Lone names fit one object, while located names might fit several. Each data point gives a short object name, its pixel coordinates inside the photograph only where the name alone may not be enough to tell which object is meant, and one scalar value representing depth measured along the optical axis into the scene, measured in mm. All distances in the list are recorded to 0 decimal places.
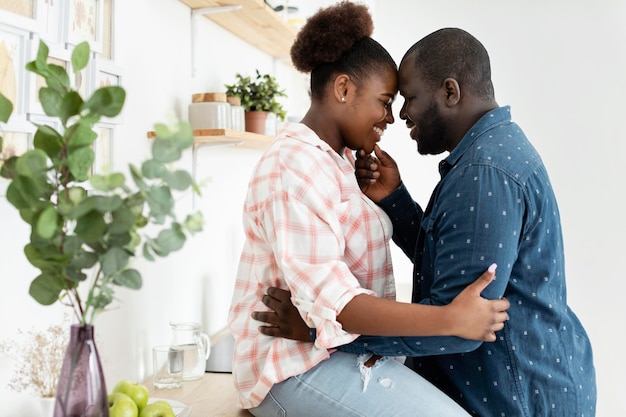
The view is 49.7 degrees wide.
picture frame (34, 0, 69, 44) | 1260
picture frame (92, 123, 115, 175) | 1465
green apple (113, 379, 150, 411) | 1244
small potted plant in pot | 2281
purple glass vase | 908
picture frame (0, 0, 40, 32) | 1158
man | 1312
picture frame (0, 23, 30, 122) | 1176
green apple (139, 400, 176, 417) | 1212
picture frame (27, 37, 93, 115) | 1231
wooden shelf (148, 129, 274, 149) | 1920
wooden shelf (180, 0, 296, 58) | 2035
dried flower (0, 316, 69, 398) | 1130
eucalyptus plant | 855
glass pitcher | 1793
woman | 1282
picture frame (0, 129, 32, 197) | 1157
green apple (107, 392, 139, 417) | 1148
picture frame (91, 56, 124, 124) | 1420
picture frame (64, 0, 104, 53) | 1336
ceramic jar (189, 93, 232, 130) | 1966
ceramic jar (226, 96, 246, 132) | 2055
